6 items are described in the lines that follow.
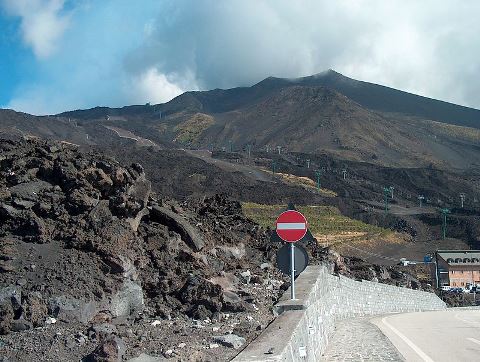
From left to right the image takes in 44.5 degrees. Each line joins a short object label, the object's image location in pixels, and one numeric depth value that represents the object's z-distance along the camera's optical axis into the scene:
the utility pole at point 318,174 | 107.19
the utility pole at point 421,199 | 117.06
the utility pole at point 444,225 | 86.31
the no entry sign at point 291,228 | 8.28
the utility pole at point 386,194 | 100.90
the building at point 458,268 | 65.62
